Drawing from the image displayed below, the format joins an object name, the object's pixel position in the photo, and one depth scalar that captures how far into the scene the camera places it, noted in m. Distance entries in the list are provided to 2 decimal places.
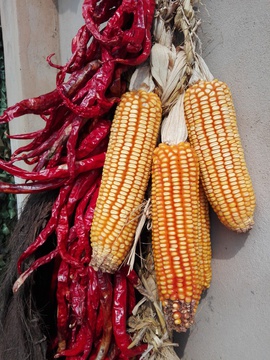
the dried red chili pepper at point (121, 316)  0.36
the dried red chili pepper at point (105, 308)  0.35
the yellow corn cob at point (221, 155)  0.30
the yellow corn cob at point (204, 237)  0.34
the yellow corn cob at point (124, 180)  0.31
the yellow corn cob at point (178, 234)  0.30
